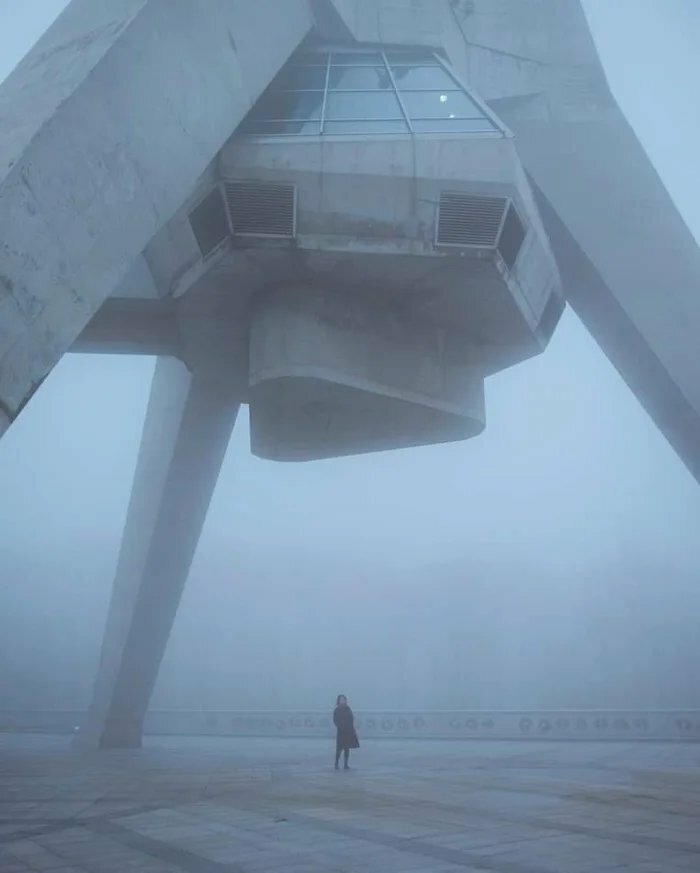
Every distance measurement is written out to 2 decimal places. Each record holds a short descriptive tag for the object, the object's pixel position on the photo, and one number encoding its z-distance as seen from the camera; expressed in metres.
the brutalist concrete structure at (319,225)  7.55
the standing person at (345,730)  13.38
